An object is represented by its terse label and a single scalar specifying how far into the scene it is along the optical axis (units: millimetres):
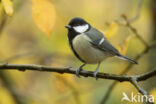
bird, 4977
